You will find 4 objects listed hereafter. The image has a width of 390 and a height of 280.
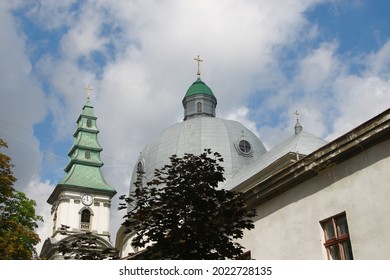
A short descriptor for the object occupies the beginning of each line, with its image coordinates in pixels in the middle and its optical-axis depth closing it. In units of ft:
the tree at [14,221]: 81.34
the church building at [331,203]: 43.04
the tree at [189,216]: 37.17
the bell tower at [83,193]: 210.59
